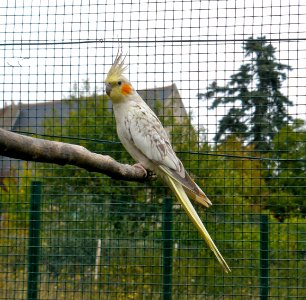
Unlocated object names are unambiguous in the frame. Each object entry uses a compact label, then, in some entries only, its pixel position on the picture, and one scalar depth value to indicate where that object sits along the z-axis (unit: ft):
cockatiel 9.87
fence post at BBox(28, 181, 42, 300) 13.38
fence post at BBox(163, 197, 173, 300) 12.85
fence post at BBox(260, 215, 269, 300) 12.91
